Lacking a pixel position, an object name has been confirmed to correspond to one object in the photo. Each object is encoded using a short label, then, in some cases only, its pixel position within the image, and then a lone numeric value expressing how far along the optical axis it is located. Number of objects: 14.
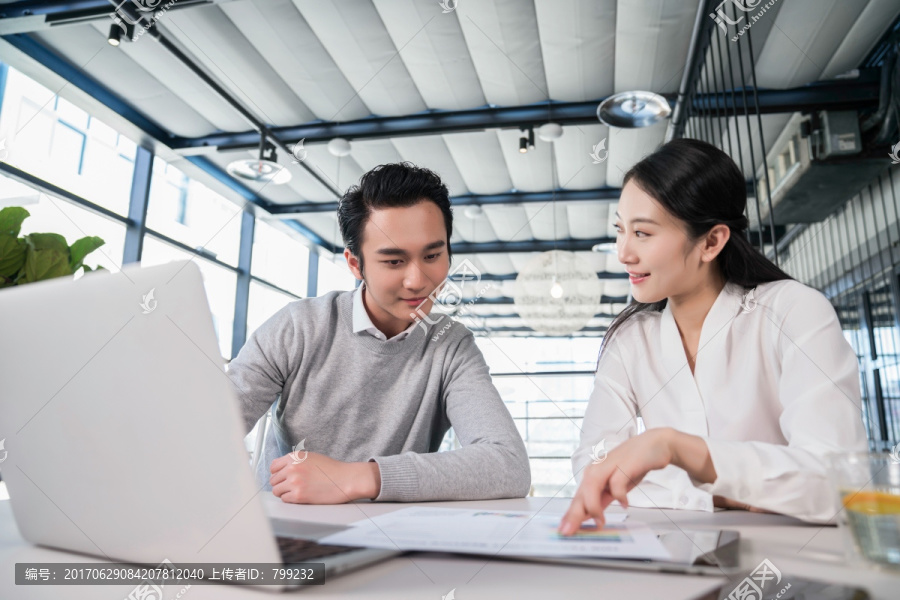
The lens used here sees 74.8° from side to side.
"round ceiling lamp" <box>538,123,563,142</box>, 3.79
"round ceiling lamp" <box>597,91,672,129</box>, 2.68
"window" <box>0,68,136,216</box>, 3.54
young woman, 0.82
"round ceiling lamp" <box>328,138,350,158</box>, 4.14
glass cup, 0.47
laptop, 0.43
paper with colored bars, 0.48
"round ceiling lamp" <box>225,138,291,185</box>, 3.48
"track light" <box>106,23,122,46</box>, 2.89
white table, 0.43
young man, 1.41
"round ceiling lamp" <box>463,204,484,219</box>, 5.54
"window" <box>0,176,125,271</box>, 3.64
